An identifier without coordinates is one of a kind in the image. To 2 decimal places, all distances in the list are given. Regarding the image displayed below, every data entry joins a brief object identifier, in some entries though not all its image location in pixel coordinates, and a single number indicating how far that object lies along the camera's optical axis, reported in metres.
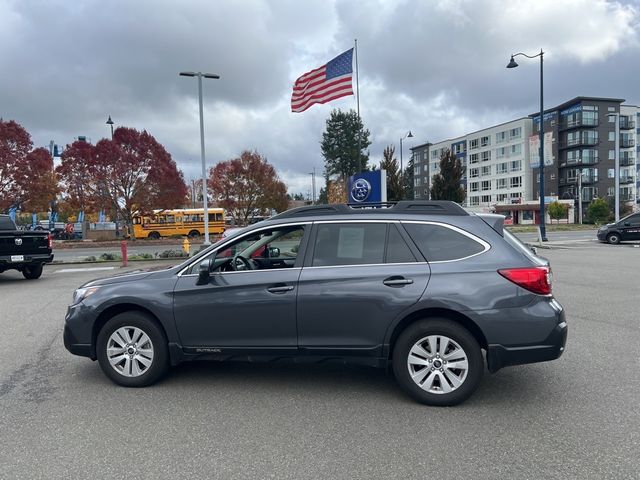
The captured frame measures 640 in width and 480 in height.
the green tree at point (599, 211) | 55.09
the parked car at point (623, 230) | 24.30
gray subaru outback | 4.18
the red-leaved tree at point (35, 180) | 26.45
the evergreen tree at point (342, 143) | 75.69
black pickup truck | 12.84
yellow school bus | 43.16
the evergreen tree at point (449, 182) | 37.59
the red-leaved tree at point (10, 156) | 25.95
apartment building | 76.75
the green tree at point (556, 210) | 62.53
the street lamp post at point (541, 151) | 24.22
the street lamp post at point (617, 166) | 35.72
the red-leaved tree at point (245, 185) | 38.31
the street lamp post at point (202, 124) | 21.62
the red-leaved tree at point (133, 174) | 30.55
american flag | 18.98
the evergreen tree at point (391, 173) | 33.88
